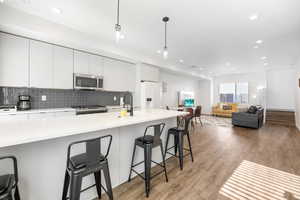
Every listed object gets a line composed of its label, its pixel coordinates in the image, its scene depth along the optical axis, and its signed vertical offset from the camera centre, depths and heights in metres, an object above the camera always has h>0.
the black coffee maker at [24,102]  2.92 -0.07
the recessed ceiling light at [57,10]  2.34 +1.57
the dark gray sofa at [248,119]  5.20 -0.80
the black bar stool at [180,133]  2.32 -0.63
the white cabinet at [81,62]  3.50 +0.99
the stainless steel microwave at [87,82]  3.46 +0.47
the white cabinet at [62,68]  3.21 +0.76
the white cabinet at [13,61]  2.59 +0.77
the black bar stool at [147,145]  1.74 -0.64
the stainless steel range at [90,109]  3.36 -0.27
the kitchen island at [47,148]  1.11 -0.46
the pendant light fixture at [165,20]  2.56 +1.55
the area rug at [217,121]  6.13 -1.12
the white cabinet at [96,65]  3.77 +0.98
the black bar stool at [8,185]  0.86 -0.59
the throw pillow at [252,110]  5.45 -0.44
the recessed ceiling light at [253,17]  2.44 +1.53
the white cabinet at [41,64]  2.90 +0.77
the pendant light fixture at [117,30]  1.84 +0.95
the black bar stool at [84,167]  1.16 -0.62
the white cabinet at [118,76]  4.12 +0.77
